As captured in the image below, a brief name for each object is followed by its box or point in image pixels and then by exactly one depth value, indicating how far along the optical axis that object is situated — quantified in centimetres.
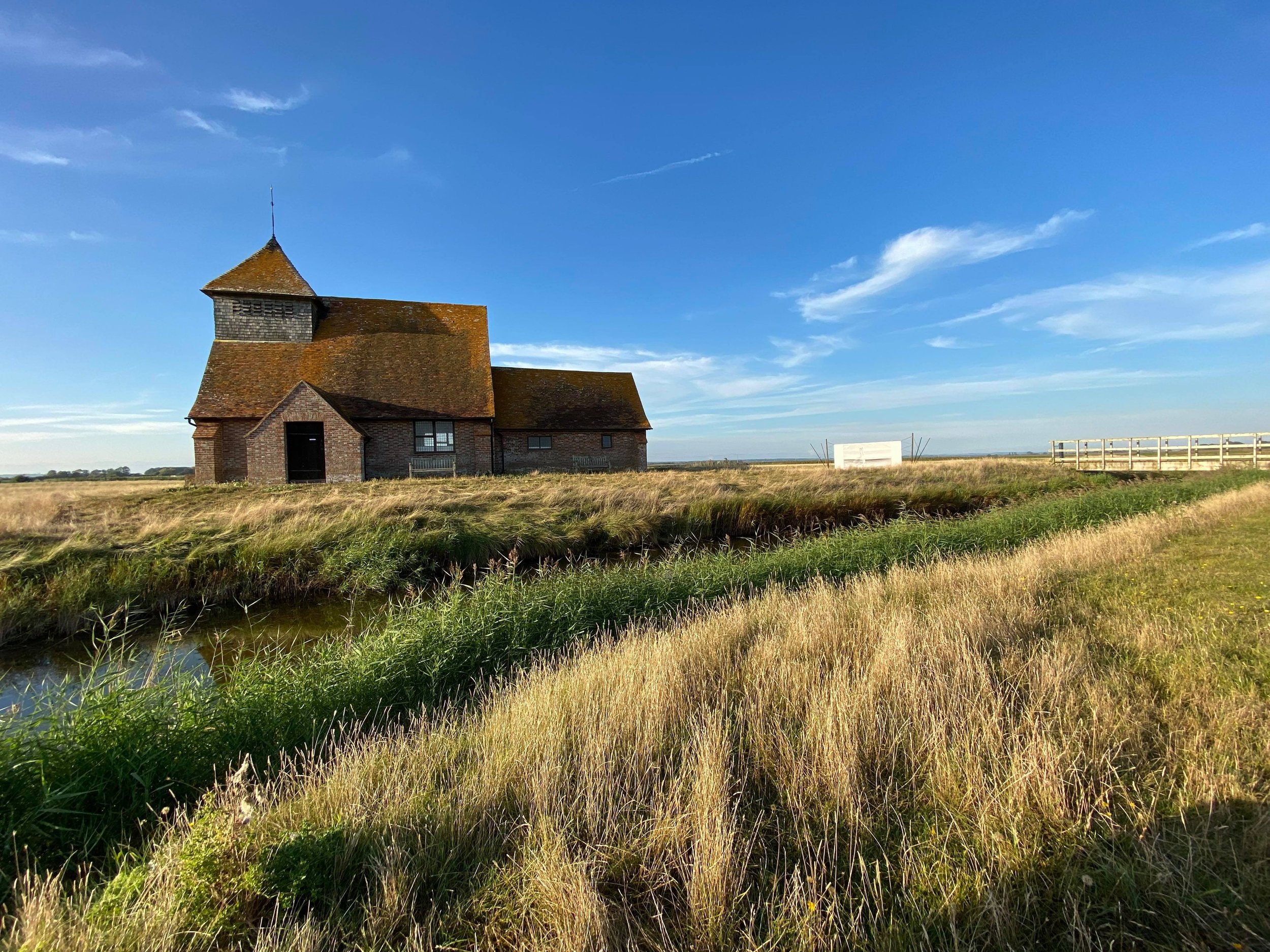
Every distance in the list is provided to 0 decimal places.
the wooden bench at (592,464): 2798
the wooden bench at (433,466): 2452
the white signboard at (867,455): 3183
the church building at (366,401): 2222
